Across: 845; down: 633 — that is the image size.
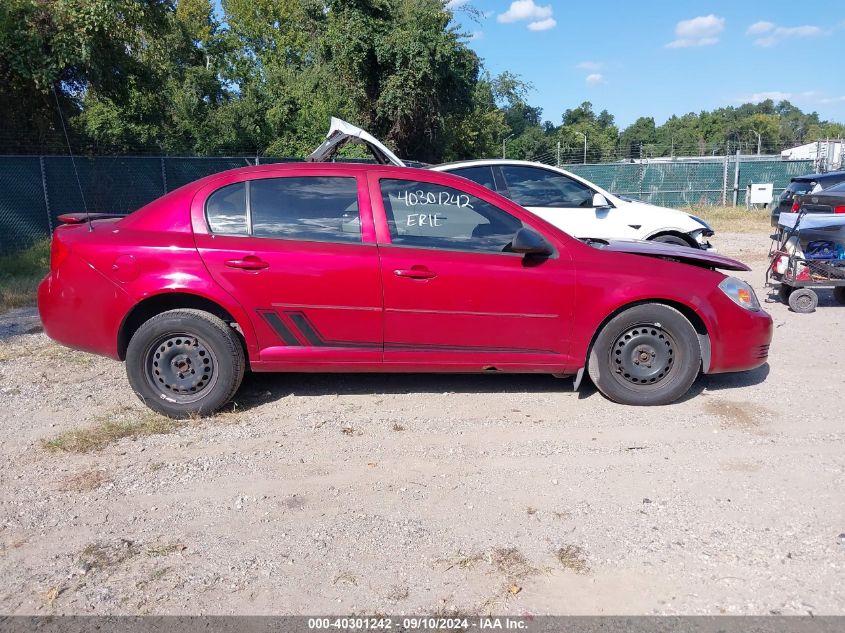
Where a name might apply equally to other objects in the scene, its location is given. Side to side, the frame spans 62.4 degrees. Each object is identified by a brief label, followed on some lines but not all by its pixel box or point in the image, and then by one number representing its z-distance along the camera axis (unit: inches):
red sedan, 188.7
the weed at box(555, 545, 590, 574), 124.6
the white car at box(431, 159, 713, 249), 347.6
